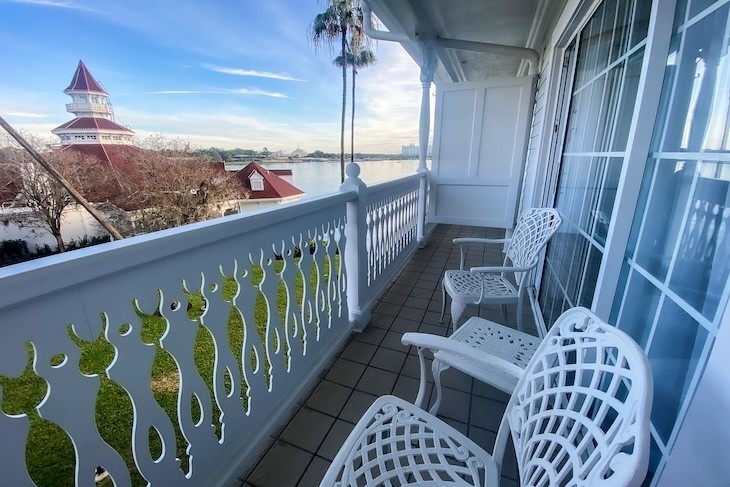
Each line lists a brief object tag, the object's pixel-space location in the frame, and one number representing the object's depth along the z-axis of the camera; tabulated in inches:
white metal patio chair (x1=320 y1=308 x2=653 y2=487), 19.4
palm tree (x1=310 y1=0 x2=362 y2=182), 371.2
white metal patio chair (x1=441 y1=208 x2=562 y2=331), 69.6
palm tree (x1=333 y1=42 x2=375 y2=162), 456.1
